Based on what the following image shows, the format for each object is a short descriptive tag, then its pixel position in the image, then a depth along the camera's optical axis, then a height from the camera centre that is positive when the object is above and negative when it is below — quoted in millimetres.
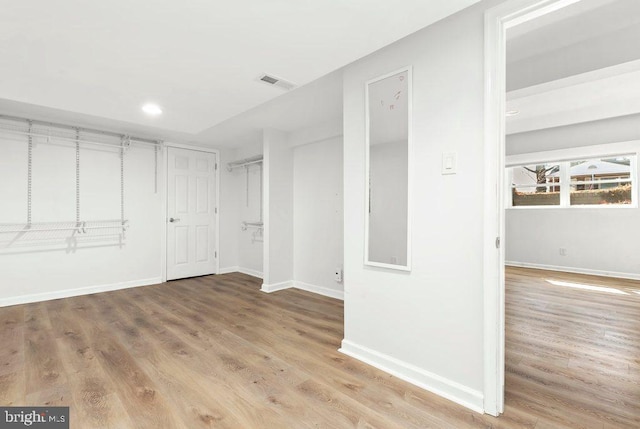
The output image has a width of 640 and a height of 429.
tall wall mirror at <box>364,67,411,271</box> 2020 +303
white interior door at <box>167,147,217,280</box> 4902 +0
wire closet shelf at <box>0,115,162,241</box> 3605 +784
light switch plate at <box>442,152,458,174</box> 1779 +307
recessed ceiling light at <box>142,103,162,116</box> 2948 +1076
